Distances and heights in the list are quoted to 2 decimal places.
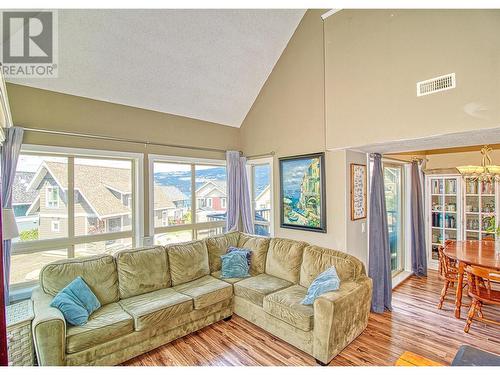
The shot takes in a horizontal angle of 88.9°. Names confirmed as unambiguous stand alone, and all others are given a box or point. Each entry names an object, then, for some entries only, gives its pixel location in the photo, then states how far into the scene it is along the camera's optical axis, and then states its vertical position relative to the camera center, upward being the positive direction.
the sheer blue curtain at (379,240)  3.47 -0.73
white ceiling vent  2.45 +1.02
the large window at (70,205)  2.95 -0.17
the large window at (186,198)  4.01 -0.13
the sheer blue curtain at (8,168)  2.61 +0.26
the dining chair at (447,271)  3.50 -1.19
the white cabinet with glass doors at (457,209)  4.46 -0.42
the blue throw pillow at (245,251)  3.74 -0.91
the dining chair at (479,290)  2.73 -1.22
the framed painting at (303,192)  3.69 -0.05
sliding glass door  4.67 -0.44
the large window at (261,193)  4.62 -0.07
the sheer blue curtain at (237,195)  4.60 -0.10
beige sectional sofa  2.24 -1.19
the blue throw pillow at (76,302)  2.27 -1.03
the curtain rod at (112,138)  2.95 +0.71
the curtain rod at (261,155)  4.37 +0.61
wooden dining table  3.08 -0.91
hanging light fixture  3.38 +0.19
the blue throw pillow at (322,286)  2.61 -1.01
